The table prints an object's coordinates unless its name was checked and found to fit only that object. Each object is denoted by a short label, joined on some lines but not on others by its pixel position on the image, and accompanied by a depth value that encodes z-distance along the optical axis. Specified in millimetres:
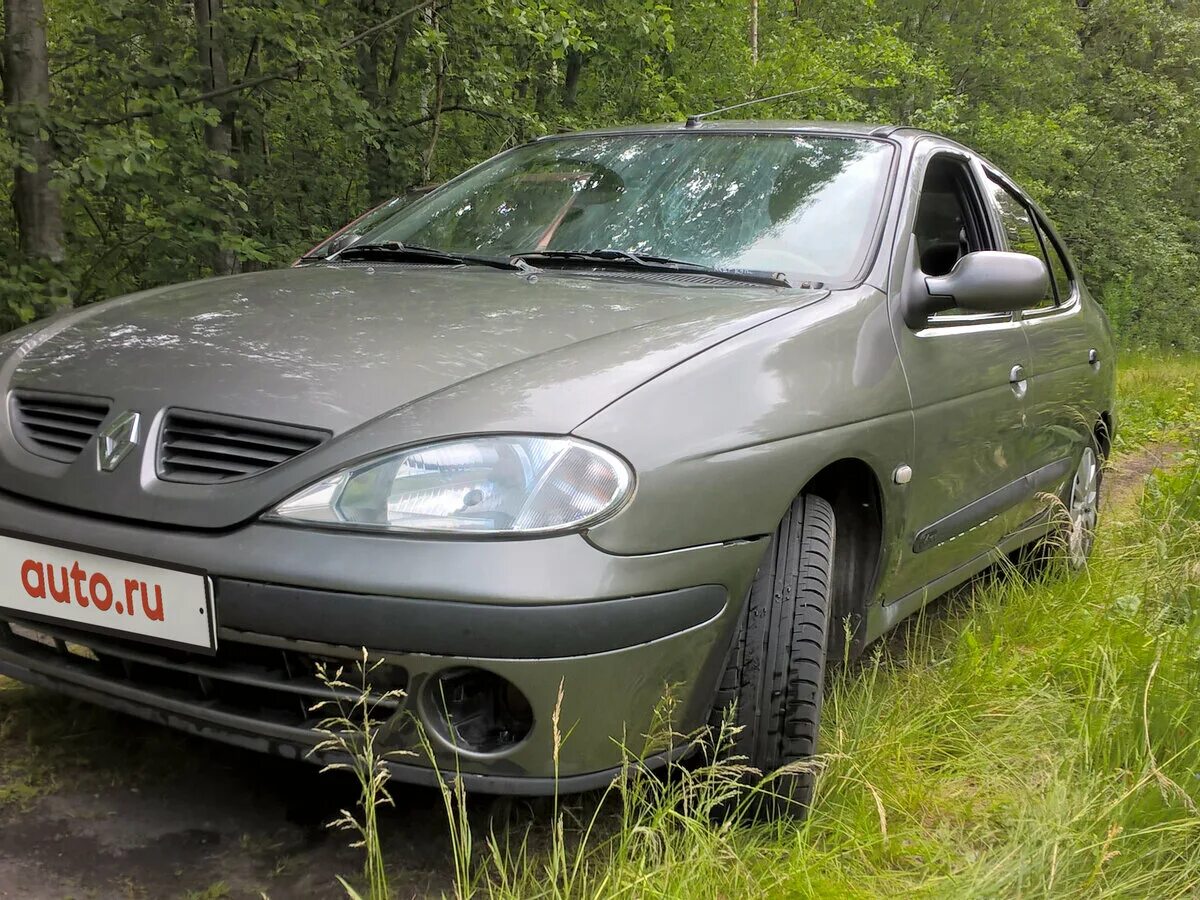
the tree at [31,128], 4352
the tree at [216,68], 5730
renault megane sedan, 1449
